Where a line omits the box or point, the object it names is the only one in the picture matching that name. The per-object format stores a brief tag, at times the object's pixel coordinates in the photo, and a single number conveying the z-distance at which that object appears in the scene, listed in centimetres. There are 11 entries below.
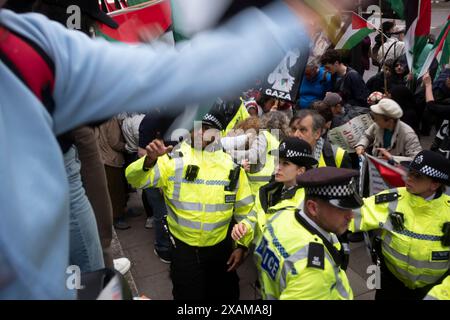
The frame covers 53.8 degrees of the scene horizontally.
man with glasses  409
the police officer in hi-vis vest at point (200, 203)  358
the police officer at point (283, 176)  343
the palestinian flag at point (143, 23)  100
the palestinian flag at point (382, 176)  368
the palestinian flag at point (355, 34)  469
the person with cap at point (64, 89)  73
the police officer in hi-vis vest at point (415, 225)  308
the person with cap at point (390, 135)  480
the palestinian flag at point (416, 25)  527
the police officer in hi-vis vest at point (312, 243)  229
